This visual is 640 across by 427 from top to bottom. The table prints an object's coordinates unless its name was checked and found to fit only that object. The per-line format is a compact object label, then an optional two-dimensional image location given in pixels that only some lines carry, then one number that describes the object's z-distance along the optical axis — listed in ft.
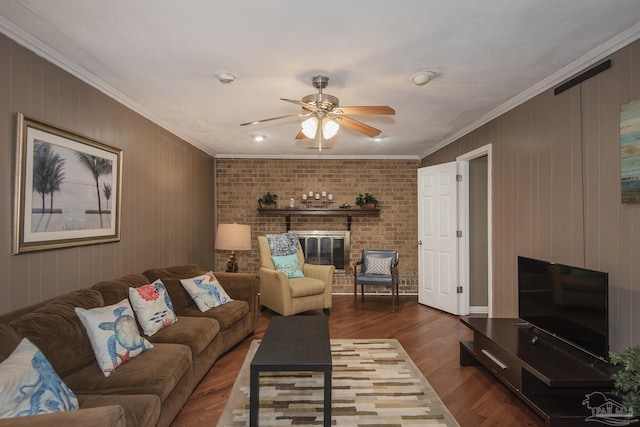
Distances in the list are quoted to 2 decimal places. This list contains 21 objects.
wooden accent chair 16.93
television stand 6.68
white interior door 15.90
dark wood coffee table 6.78
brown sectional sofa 5.34
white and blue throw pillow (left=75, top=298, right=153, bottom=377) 6.70
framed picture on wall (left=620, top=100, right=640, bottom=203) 6.86
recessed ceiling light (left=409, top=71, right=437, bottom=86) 8.99
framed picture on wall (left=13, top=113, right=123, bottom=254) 7.09
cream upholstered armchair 14.47
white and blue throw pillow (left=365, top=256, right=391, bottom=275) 18.03
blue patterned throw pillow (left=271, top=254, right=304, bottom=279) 16.08
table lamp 14.73
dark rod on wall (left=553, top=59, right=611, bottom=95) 7.62
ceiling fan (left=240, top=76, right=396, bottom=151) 8.71
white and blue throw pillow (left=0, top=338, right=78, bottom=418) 4.59
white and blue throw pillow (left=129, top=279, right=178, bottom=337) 8.77
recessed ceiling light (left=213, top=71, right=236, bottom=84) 8.93
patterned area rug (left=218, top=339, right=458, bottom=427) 7.54
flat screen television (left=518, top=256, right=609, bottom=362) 7.00
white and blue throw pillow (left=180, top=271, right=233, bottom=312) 11.16
